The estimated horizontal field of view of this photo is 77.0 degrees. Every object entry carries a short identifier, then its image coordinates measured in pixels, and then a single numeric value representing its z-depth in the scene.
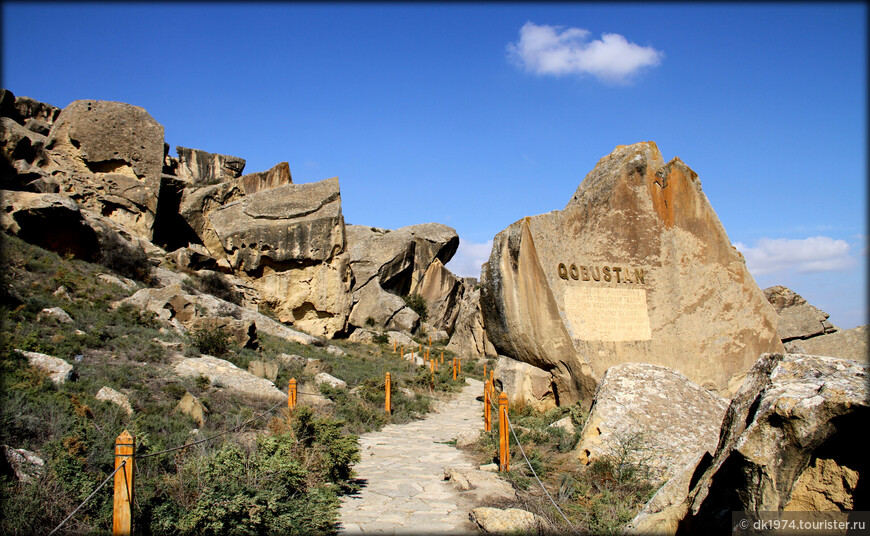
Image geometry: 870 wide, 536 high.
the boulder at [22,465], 4.37
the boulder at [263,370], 11.30
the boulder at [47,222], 14.34
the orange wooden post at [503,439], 6.30
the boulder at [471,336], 27.69
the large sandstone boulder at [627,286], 8.52
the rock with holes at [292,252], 23.64
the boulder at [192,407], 7.37
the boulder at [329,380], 12.05
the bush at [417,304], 39.06
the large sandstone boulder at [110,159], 20.66
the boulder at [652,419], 5.50
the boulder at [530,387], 8.87
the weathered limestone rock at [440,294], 40.19
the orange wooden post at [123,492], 3.85
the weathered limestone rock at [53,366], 7.11
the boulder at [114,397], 6.86
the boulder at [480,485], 5.56
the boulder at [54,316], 9.75
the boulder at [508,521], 4.54
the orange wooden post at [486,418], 8.71
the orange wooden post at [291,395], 8.73
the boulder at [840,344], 13.39
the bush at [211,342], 11.58
